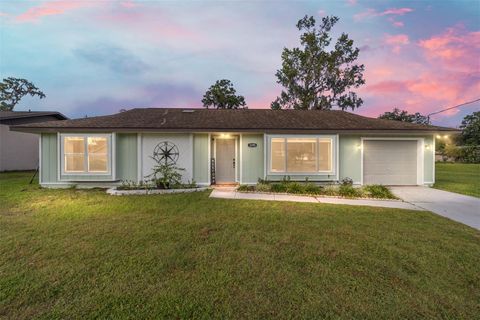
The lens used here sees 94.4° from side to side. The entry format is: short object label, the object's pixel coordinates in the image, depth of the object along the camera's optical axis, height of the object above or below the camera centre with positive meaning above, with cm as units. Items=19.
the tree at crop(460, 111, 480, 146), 3622 +443
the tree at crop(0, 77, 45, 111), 3197 +1032
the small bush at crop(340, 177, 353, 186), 922 -100
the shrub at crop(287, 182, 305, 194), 807 -109
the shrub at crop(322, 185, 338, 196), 779 -118
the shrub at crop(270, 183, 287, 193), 815 -110
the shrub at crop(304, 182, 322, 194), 798 -113
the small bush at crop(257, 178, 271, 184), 900 -92
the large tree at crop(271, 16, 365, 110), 2059 +834
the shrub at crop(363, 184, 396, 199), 742 -118
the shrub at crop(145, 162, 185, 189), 819 -65
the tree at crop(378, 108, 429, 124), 4902 +931
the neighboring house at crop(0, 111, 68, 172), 1470 +110
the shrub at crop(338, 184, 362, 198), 752 -118
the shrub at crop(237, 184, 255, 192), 827 -111
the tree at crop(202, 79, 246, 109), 2483 +704
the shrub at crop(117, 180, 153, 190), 816 -100
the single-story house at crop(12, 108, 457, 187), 880 +38
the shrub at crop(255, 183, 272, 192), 813 -109
